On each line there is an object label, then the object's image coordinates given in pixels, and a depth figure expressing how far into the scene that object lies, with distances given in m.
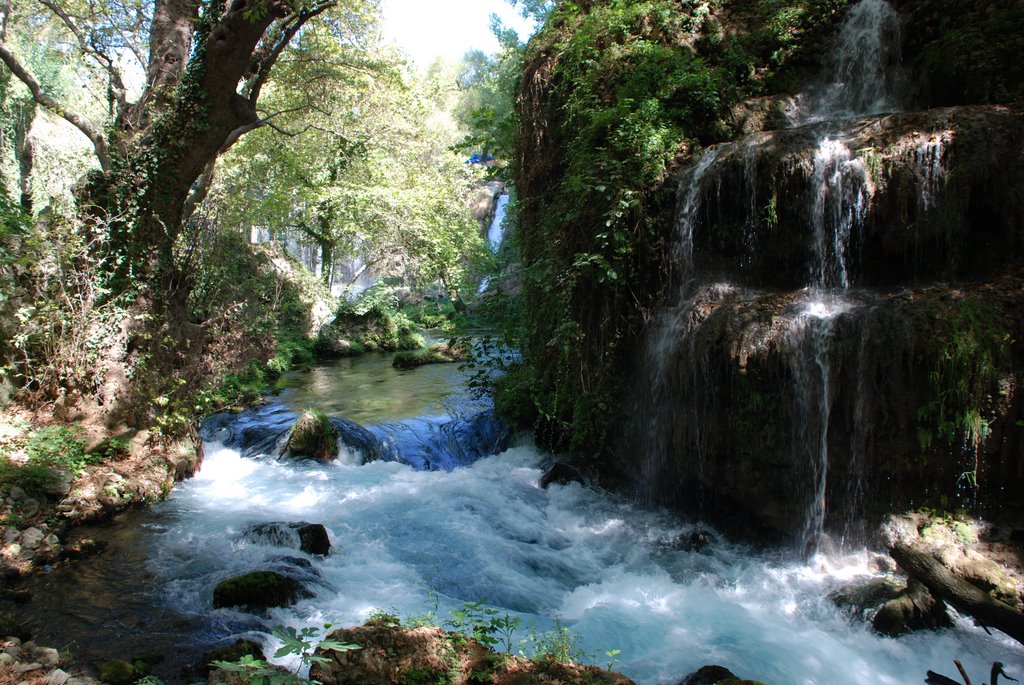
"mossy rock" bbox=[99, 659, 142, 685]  4.02
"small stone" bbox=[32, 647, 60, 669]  3.85
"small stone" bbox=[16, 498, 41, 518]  6.02
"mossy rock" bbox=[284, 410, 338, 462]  10.02
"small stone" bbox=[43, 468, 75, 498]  6.40
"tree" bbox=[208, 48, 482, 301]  15.12
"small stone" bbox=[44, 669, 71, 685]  3.48
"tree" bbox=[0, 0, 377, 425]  7.96
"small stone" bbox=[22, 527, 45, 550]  5.76
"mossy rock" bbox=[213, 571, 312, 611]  5.28
